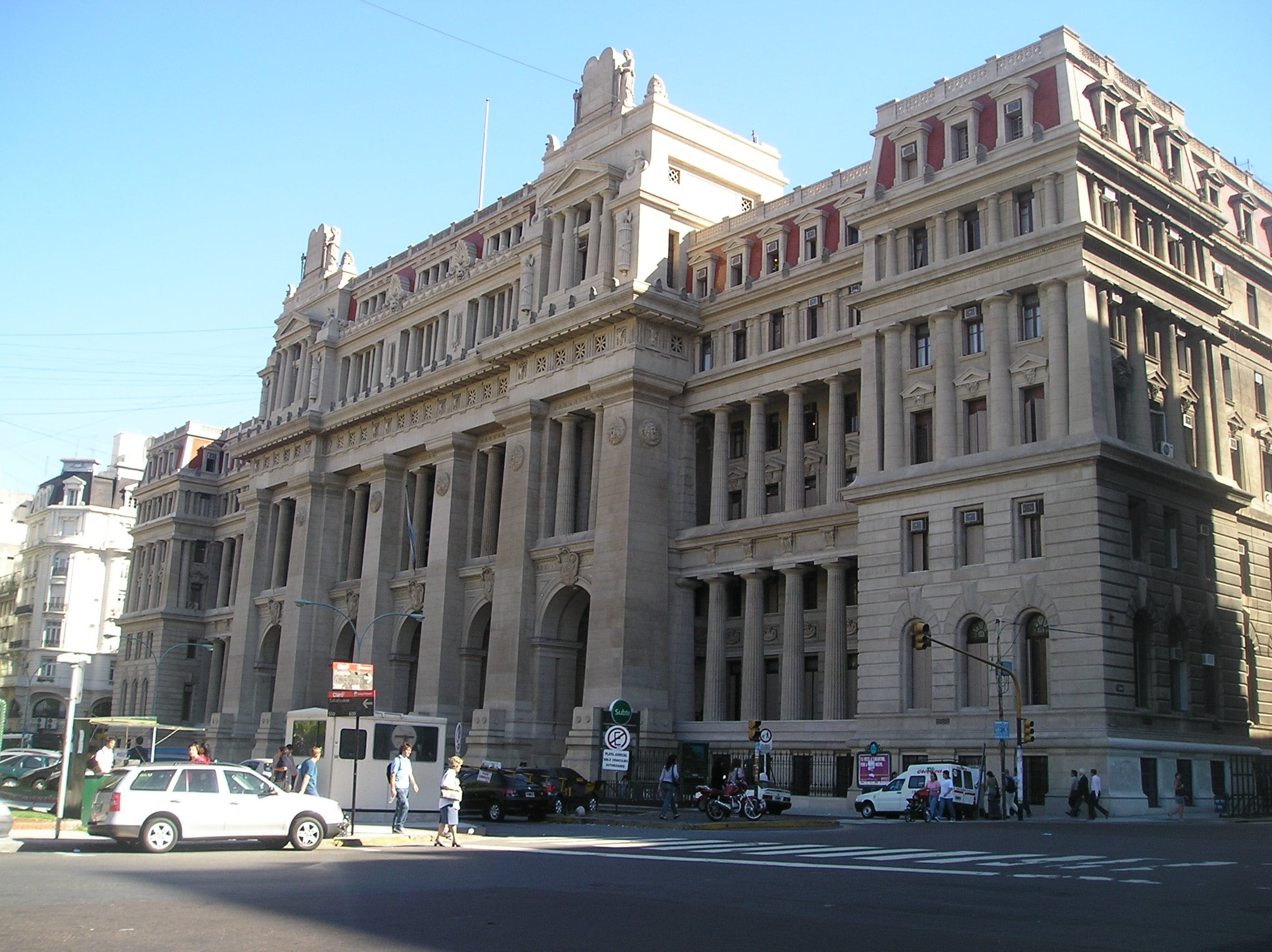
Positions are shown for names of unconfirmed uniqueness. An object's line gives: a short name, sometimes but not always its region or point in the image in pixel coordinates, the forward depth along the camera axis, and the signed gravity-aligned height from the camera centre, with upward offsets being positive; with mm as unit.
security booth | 33812 -753
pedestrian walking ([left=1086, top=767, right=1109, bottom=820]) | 37938 -1438
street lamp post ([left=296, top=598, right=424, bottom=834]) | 28531 +4128
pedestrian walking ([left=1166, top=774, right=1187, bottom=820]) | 39875 -1445
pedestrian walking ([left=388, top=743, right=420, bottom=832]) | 28234 -1346
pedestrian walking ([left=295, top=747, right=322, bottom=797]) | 30562 -1395
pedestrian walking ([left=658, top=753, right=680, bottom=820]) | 37875 -1513
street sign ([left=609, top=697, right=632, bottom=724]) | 37938 +611
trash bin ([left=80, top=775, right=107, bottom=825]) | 26734 -1746
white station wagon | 24109 -1838
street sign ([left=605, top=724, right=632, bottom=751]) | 36156 -198
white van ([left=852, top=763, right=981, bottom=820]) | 39906 -1479
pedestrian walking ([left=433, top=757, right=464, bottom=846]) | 26609 -1621
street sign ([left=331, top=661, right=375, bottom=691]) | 31031 +1083
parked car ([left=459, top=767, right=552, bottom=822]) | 39156 -2135
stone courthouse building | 42875 +12320
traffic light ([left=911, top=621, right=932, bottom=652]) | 39344 +3335
